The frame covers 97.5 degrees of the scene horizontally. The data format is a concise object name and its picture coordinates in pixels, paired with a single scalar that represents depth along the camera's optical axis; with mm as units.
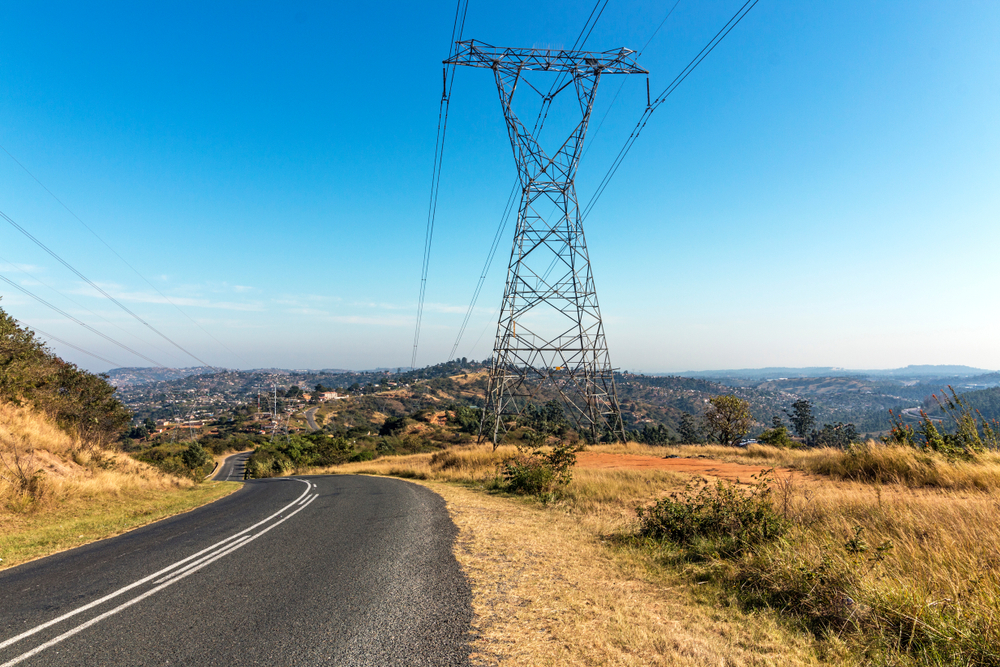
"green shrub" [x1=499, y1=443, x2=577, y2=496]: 14156
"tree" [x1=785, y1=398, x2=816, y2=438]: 72875
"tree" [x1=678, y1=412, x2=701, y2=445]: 90938
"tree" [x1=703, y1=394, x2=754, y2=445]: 37656
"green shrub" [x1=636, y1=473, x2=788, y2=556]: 6906
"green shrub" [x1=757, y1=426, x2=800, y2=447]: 29928
